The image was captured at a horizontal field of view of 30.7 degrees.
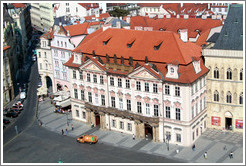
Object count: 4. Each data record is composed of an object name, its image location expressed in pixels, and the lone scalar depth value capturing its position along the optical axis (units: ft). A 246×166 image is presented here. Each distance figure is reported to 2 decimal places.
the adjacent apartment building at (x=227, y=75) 315.99
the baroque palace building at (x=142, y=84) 307.99
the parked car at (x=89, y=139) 324.74
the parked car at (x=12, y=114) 390.01
